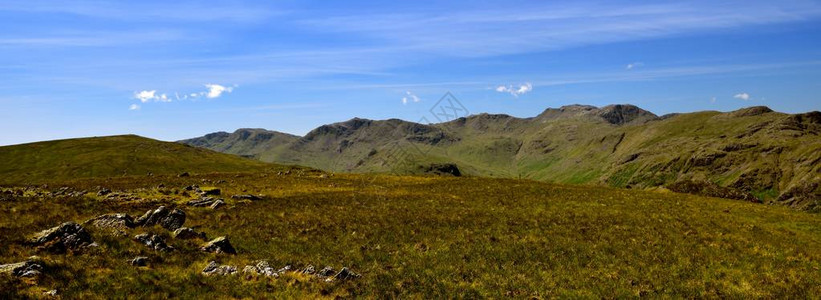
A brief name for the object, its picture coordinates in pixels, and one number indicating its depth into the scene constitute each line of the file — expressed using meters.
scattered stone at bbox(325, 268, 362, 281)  22.33
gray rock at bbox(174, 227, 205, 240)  27.12
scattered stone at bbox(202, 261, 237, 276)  21.60
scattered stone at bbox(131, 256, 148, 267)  21.25
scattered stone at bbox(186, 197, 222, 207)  41.04
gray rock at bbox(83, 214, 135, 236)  26.19
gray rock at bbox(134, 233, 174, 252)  24.19
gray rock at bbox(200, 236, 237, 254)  25.12
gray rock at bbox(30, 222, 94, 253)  21.73
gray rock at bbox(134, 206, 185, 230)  28.81
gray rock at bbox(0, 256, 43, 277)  17.47
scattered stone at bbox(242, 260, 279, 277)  21.97
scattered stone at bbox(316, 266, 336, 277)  22.45
